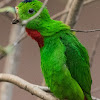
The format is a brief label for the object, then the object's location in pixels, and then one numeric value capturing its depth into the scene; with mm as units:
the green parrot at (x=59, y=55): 4484
